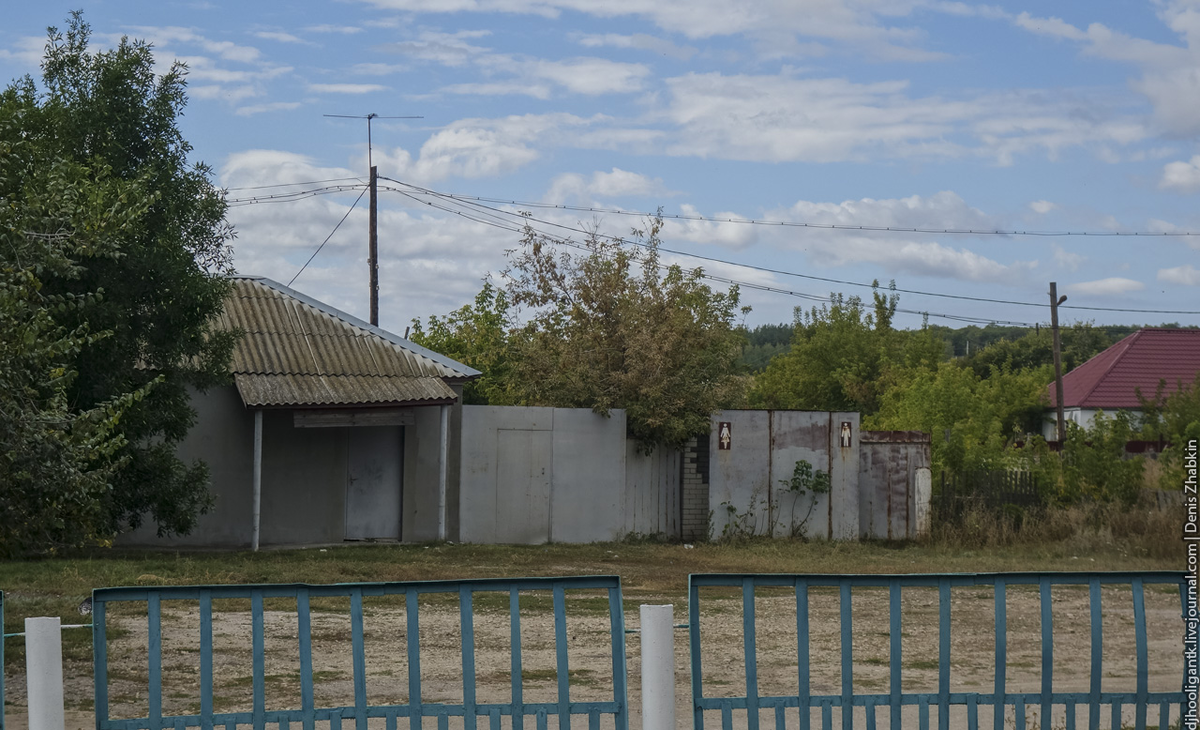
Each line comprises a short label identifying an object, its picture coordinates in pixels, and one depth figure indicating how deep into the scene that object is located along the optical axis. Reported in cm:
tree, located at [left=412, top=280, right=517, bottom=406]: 3638
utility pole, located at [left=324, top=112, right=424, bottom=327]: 2905
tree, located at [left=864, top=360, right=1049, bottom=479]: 1994
